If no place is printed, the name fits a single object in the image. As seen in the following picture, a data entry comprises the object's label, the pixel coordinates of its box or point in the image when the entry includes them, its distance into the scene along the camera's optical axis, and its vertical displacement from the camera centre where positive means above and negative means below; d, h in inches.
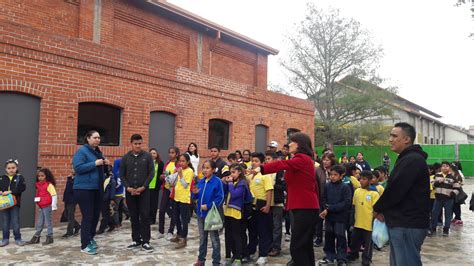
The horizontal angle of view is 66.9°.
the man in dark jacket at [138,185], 247.1 -25.6
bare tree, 965.8 +227.0
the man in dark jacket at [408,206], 134.3 -20.0
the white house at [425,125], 987.3 +136.0
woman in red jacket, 163.8 -21.4
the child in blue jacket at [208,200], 209.0 -30.7
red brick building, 305.9 +69.6
